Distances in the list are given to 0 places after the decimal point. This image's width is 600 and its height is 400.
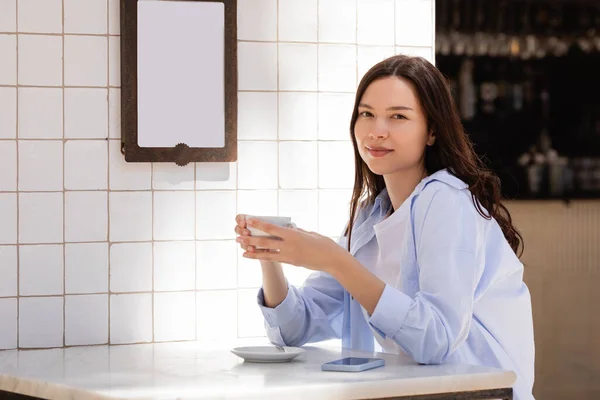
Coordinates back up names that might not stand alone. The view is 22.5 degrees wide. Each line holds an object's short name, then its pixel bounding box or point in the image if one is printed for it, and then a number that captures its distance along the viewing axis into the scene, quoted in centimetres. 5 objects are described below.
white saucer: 344
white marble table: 297
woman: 338
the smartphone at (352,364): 326
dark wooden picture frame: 425
